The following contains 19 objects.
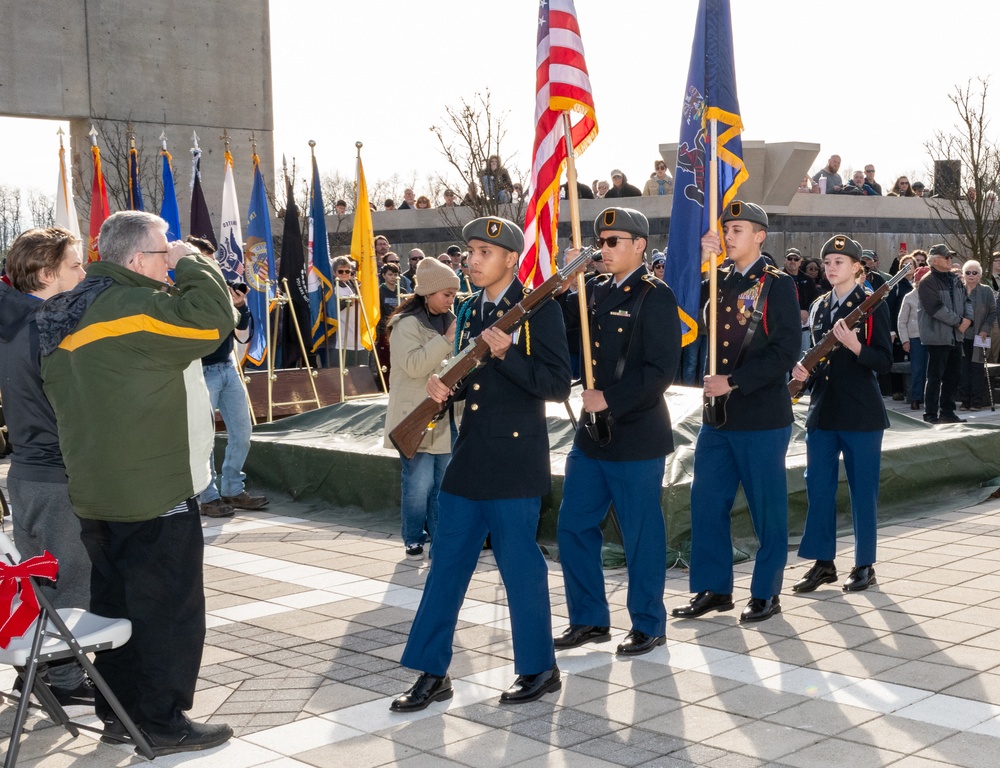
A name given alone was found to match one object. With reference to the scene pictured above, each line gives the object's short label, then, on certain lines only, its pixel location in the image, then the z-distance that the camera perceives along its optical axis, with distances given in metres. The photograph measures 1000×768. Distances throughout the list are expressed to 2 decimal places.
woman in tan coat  7.35
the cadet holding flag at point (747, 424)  6.02
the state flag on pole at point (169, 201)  13.34
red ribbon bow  4.08
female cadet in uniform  6.66
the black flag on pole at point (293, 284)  15.74
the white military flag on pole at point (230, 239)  13.21
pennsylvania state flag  6.50
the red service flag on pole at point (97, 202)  13.47
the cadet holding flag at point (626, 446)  5.47
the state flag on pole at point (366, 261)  13.80
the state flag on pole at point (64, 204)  12.10
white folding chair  4.03
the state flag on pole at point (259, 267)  13.38
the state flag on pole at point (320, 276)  14.51
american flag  5.87
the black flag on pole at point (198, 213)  13.91
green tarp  8.12
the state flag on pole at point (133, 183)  13.59
